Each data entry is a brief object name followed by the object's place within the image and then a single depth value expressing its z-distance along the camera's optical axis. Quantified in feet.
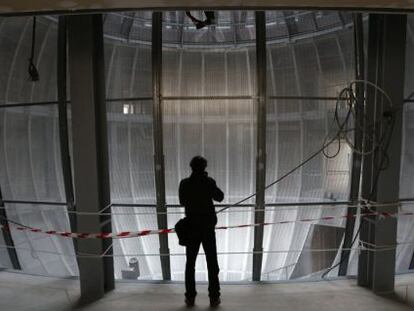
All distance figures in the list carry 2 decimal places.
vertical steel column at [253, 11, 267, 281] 13.87
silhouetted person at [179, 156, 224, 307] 9.76
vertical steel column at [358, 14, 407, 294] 11.23
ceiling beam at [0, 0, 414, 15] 7.85
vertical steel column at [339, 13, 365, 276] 13.52
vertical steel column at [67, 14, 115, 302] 11.00
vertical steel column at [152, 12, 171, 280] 14.11
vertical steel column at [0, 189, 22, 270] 16.17
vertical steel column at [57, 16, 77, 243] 14.53
